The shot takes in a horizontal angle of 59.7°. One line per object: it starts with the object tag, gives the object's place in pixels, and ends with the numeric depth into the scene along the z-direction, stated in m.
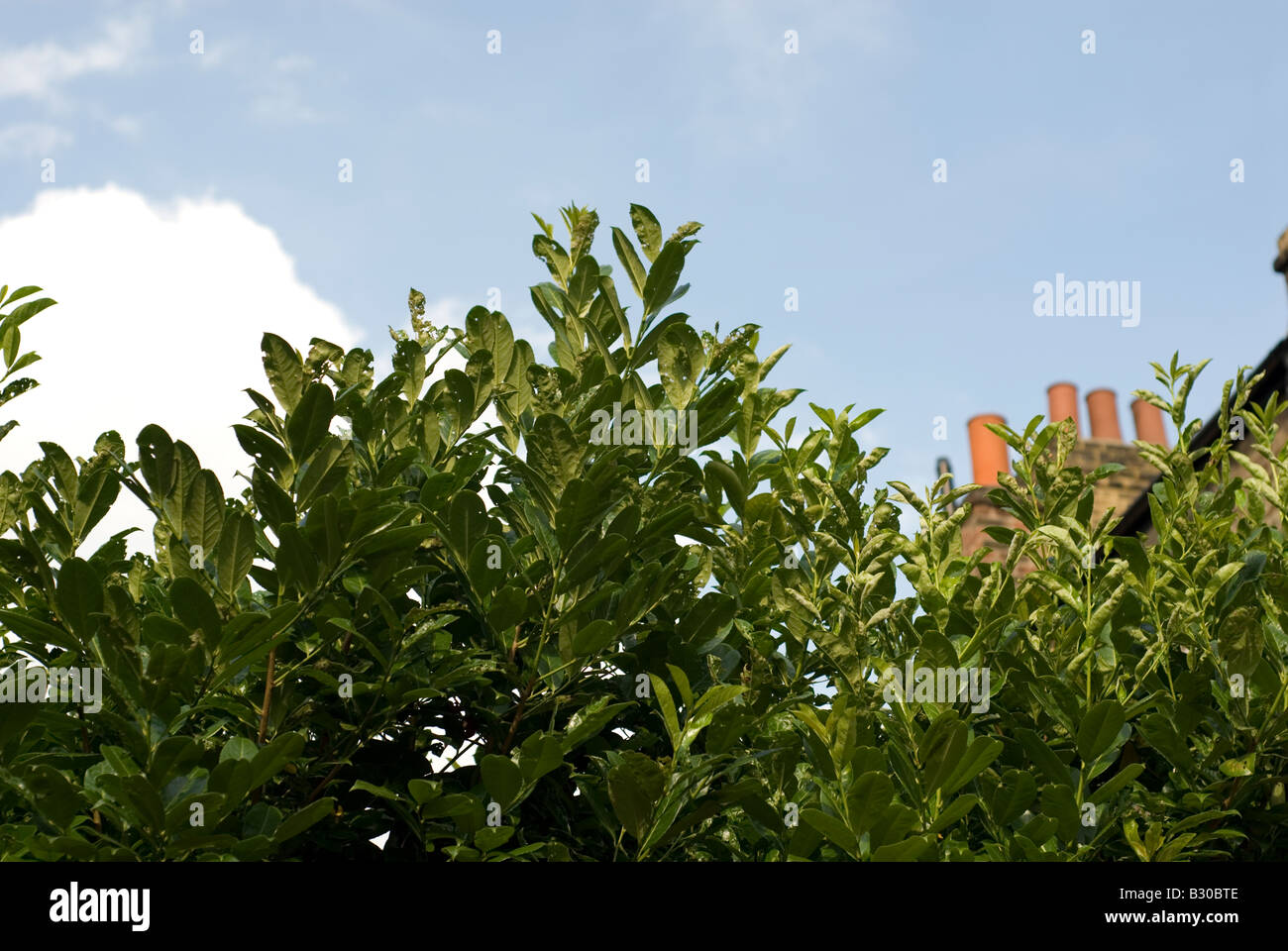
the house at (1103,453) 14.89
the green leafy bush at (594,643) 2.26
